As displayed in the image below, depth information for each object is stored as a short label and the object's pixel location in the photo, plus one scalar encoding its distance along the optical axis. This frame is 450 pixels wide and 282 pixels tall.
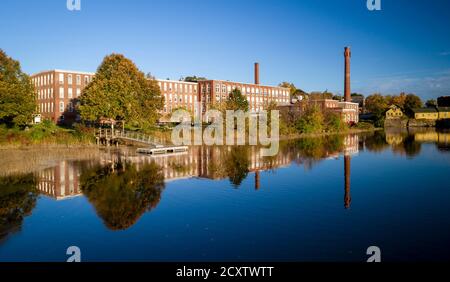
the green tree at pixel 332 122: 86.71
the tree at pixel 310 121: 77.06
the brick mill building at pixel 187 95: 74.12
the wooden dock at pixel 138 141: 40.31
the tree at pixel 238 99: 82.62
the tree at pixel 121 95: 46.97
